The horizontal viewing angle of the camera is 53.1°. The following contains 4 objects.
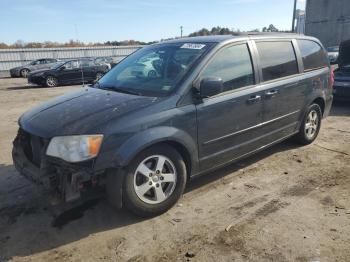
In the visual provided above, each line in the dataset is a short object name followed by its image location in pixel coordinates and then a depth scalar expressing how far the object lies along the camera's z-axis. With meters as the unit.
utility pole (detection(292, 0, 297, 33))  23.25
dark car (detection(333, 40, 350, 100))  9.03
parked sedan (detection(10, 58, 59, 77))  26.50
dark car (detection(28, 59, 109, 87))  17.84
